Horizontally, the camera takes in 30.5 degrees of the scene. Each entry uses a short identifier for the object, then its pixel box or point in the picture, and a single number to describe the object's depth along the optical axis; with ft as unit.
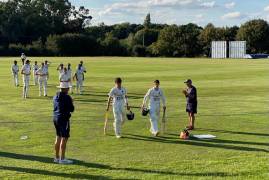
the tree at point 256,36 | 432.66
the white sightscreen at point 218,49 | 424.01
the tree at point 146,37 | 485.56
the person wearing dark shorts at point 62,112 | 41.22
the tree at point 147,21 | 585.59
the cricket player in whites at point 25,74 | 99.71
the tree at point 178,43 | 438.40
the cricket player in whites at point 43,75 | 104.13
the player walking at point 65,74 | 82.12
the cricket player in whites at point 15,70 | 129.70
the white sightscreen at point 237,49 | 417.86
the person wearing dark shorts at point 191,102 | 61.93
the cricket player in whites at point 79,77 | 109.70
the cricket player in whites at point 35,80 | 136.87
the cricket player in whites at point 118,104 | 55.21
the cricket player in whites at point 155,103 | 56.90
